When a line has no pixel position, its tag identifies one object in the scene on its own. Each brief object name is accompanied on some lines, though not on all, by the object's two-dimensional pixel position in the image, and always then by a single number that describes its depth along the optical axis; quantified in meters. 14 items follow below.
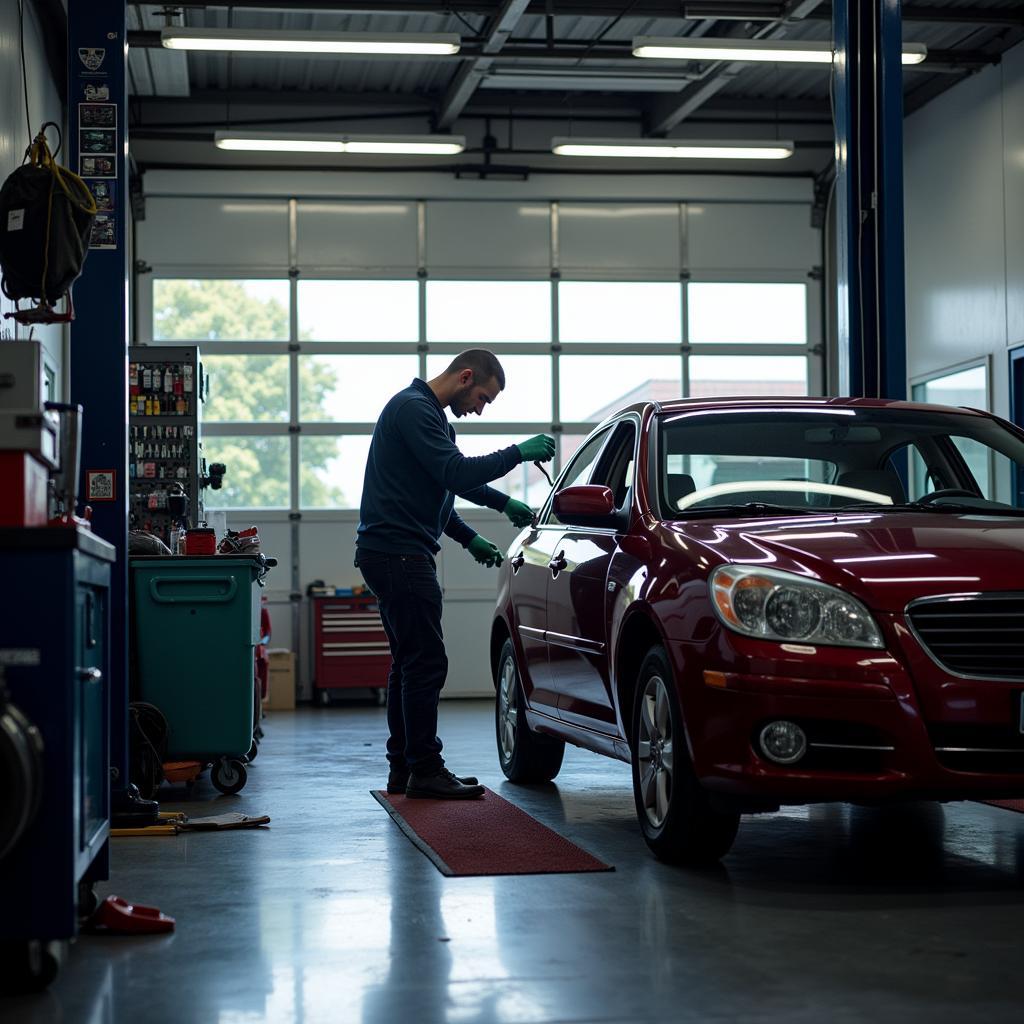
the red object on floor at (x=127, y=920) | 3.81
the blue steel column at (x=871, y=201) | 8.07
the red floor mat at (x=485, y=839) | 4.67
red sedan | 4.04
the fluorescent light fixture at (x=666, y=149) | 12.95
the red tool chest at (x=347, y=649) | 13.45
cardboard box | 13.13
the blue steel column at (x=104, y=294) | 5.63
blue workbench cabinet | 3.15
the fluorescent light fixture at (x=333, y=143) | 12.70
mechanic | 6.07
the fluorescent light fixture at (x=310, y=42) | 10.90
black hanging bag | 4.90
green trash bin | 6.87
